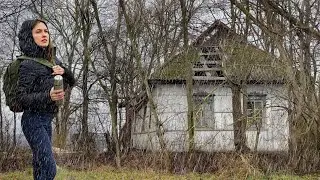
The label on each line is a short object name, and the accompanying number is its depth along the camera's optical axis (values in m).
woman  3.24
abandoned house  10.50
